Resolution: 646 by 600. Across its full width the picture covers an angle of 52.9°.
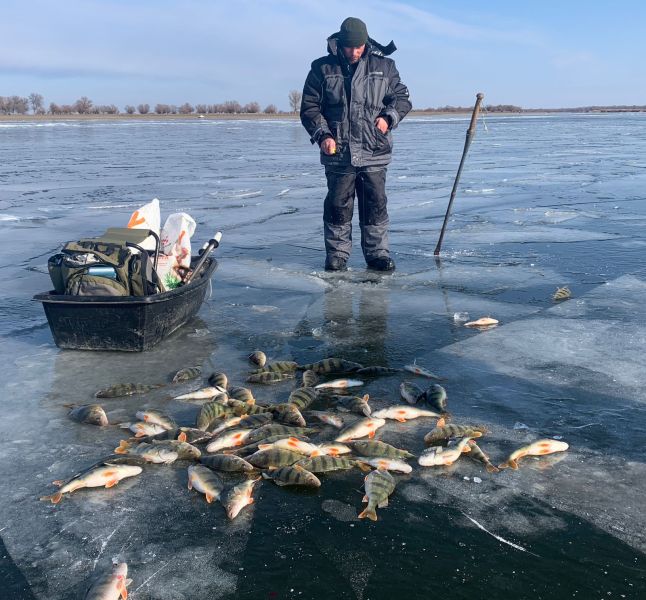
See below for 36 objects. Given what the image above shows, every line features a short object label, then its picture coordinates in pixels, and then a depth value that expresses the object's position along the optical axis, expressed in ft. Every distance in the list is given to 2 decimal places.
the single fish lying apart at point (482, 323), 17.93
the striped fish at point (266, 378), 14.44
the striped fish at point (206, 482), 9.96
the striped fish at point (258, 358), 15.35
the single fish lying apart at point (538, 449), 10.96
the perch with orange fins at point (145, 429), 12.08
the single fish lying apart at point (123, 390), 13.83
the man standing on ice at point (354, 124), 22.76
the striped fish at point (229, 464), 10.75
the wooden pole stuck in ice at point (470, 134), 26.09
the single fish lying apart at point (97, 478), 10.17
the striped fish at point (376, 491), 9.48
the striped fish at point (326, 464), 10.72
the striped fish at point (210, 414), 12.28
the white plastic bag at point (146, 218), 18.67
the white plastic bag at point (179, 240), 18.47
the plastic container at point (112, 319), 15.40
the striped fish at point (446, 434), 11.65
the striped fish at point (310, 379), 14.13
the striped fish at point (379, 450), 11.05
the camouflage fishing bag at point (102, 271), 15.80
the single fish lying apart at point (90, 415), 12.49
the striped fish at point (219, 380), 13.85
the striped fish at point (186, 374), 14.56
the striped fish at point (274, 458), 10.81
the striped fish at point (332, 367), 14.76
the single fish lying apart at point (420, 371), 14.46
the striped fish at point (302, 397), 13.05
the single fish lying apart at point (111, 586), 7.72
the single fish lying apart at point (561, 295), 20.31
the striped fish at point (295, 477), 10.25
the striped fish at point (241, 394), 13.20
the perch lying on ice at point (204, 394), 13.47
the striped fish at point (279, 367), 14.75
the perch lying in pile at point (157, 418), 12.19
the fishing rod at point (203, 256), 18.08
